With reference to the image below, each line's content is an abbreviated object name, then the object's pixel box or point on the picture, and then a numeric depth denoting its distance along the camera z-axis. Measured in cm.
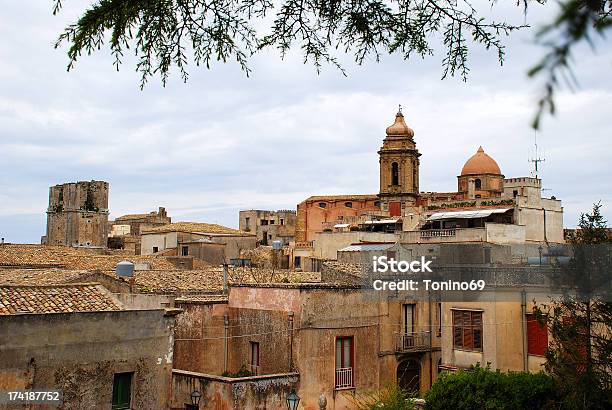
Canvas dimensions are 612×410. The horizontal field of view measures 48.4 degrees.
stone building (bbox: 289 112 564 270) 3693
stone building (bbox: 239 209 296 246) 7538
